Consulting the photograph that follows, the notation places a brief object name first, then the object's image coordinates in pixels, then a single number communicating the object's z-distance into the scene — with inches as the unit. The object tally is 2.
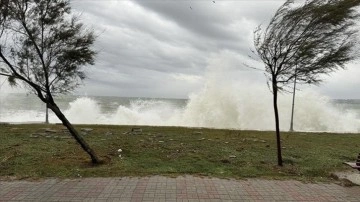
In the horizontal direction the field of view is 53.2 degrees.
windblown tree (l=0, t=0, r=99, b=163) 341.4
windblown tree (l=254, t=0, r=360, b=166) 341.1
